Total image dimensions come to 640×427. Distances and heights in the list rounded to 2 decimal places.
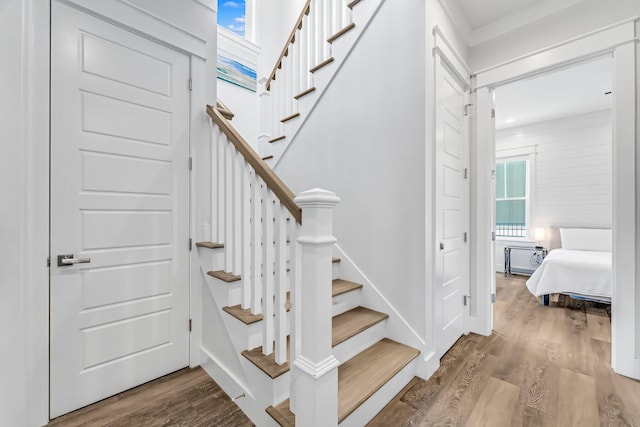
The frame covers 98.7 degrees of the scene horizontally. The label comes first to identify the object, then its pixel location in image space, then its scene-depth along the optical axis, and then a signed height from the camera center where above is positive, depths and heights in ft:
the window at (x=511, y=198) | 17.66 +1.17
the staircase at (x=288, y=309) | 3.85 -1.69
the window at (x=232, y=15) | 12.99 +9.67
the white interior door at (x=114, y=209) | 4.92 +0.08
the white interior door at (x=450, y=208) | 6.68 +0.19
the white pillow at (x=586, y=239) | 13.75 -1.20
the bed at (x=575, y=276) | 10.21 -2.37
